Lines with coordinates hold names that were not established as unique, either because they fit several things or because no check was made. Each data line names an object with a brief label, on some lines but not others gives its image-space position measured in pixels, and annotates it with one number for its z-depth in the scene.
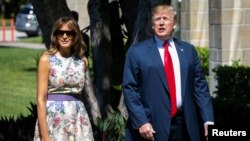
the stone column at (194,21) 37.34
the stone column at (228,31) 25.55
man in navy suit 10.29
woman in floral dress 11.33
